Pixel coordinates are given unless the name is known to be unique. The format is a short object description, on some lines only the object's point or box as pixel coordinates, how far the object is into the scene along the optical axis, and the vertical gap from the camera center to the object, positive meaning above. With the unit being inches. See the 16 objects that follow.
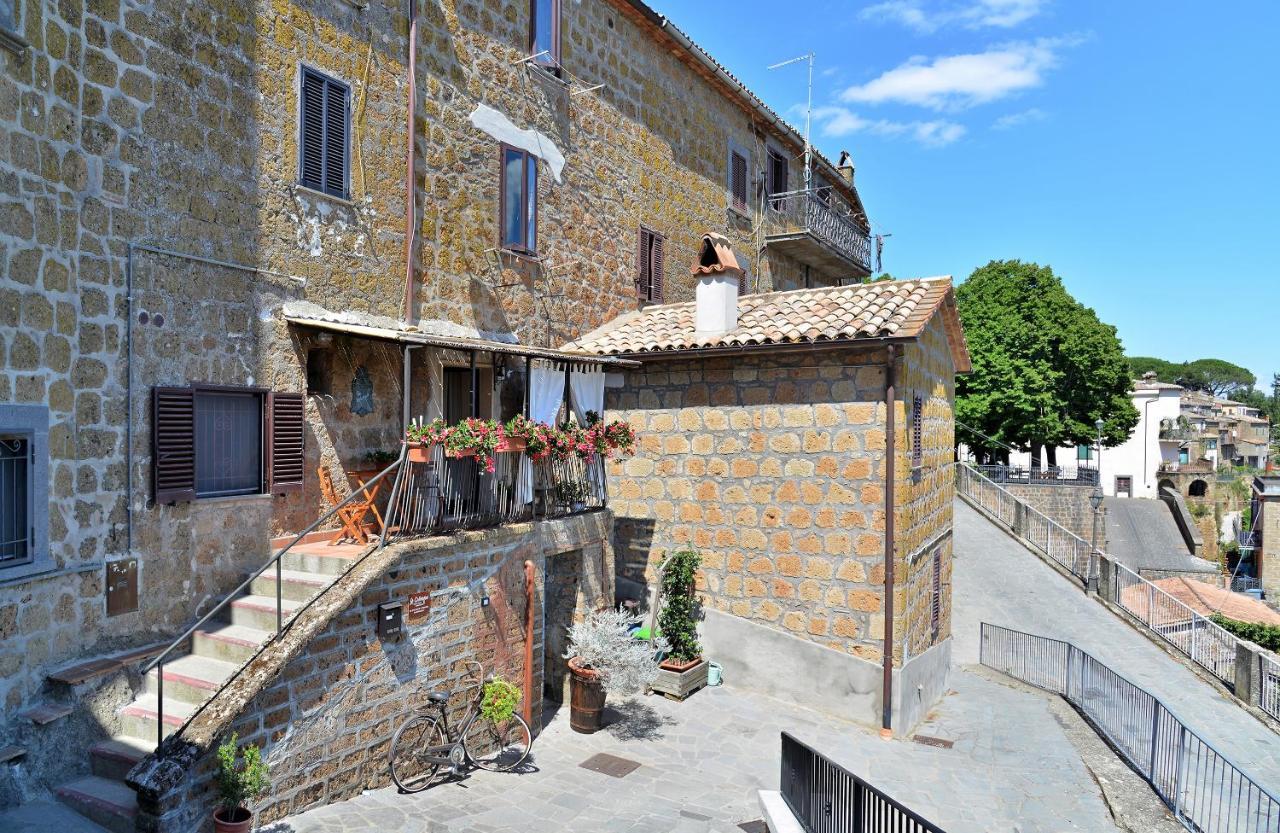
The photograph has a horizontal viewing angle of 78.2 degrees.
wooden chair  353.1 -52.0
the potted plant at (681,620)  464.1 -129.1
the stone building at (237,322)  253.3 +31.5
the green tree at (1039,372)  1465.3 +76.6
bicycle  307.9 -141.5
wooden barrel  386.3 -145.9
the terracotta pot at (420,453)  324.2 -21.6
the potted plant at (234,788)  230.8 -116.0
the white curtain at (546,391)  417.1 +6.5
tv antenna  875.7 +277.9
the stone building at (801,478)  435.5 -42.8
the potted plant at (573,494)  423.8 -49.5
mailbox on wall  299.0 -84.3
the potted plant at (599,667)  386.9 -131.2
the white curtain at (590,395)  448.8 +5.3
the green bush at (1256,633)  850.8 -234.9
